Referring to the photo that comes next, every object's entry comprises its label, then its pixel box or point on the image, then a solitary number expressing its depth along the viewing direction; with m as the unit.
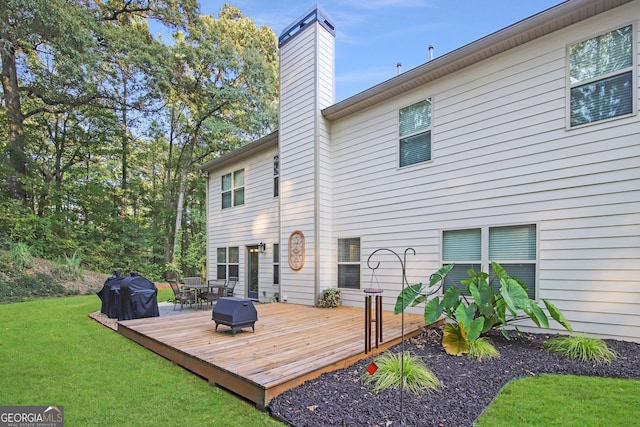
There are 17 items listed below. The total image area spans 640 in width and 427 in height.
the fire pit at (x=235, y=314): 5.02
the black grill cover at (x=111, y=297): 7.01
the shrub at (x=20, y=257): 10.37
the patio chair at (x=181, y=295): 8.12
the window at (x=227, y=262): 10.93
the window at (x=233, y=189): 11.05
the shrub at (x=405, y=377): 3.18
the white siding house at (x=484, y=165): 4.60
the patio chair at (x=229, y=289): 8.42
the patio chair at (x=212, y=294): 8.12
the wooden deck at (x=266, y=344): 3.31
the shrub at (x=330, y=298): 7.57
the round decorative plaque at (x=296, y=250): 8.20
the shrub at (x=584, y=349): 3.83
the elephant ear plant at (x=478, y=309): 4.18
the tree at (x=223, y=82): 15.59
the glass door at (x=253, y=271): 10.15
